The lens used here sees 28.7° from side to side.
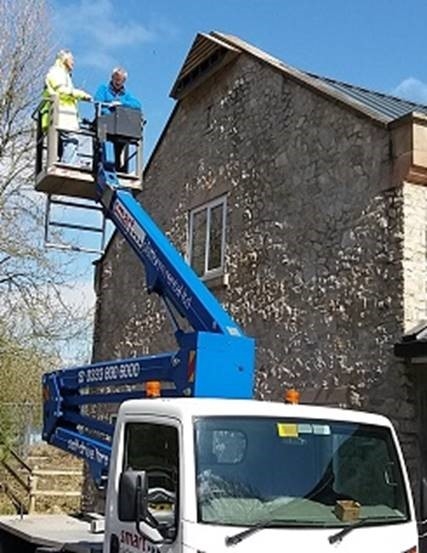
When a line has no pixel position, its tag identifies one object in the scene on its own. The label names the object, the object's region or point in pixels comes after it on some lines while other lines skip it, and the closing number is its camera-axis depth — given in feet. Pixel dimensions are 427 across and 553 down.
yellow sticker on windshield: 16.61
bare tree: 67.46
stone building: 31.65
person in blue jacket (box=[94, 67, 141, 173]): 32.24
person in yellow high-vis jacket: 31.99
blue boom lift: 20.84
